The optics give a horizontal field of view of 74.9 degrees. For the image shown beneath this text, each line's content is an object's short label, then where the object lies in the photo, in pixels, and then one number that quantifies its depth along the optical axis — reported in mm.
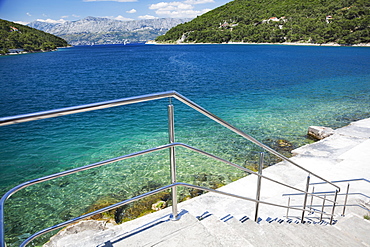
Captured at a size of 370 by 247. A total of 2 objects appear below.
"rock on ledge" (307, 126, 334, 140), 11623
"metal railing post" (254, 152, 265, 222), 3030
